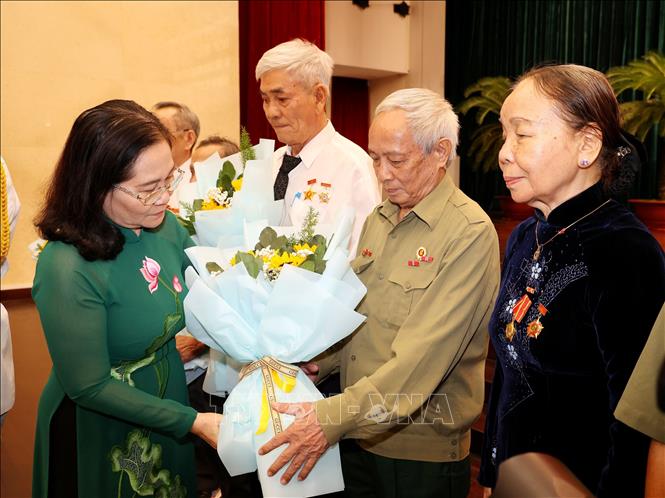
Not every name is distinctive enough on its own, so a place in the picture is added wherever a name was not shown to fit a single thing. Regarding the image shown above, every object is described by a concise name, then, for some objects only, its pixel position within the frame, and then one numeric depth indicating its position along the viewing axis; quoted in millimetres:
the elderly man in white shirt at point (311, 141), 2625
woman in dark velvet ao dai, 1228
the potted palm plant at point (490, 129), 6188
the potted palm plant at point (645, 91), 4871
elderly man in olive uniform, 1526
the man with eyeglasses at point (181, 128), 3588
